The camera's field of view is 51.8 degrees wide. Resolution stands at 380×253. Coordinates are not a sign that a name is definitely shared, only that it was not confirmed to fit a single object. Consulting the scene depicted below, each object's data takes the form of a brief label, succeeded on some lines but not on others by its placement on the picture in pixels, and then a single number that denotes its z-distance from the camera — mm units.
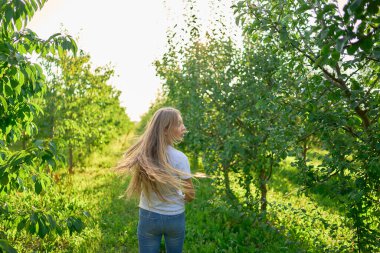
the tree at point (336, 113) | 4117
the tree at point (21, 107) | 3182
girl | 3758
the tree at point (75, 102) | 13305
